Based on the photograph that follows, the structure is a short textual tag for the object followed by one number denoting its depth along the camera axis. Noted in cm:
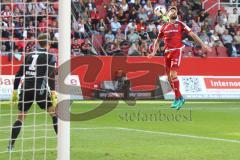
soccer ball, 1999
